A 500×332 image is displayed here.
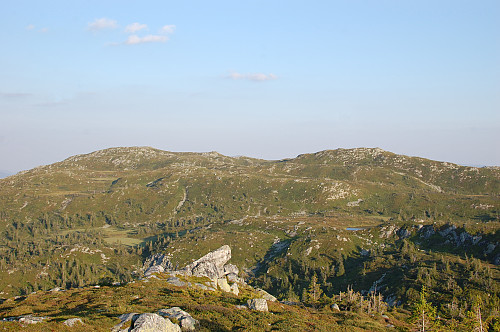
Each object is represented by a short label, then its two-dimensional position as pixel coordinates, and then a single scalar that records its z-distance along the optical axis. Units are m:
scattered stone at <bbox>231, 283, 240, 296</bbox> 86.45
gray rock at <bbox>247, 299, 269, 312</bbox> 65.19
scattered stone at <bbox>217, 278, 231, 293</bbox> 84.98
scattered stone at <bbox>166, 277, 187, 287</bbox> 85.62
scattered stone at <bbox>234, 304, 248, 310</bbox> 64.31
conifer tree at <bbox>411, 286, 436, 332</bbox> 68.38
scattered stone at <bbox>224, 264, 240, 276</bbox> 192.15
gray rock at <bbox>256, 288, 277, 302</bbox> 87.09
